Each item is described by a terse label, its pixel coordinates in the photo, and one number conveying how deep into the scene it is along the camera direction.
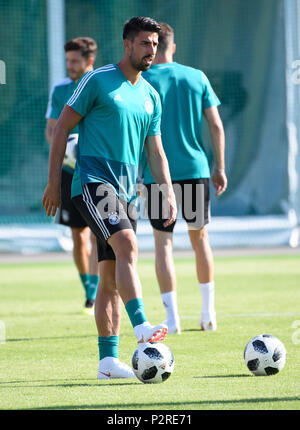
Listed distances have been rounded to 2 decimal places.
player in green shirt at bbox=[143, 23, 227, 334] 14.11
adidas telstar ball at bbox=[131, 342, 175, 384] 9.40
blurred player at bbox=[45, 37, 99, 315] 16.61
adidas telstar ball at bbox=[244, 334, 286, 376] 9.87
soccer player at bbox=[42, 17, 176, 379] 10.08
